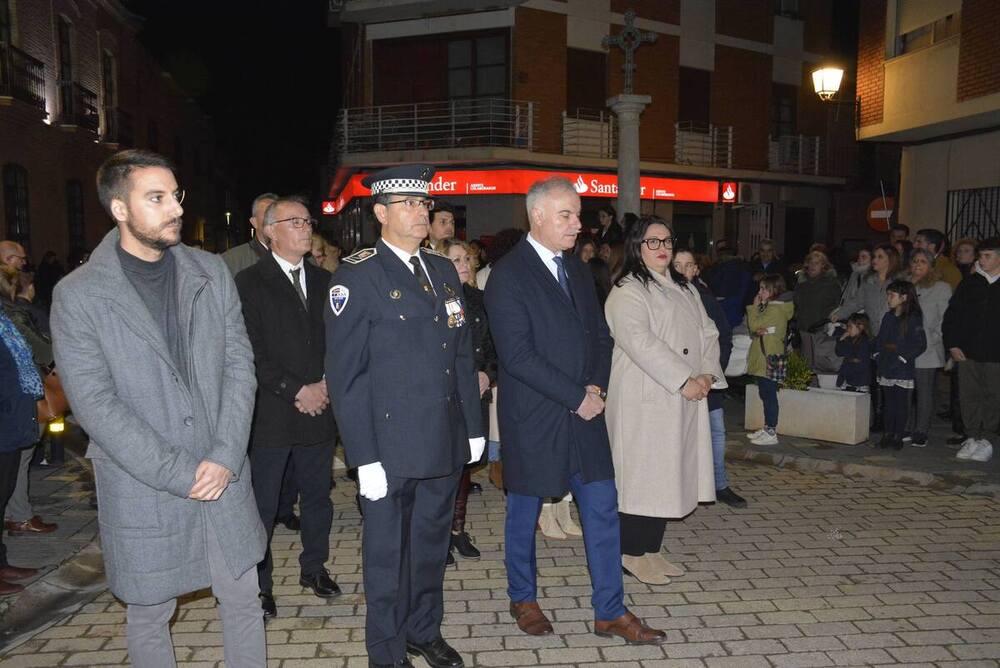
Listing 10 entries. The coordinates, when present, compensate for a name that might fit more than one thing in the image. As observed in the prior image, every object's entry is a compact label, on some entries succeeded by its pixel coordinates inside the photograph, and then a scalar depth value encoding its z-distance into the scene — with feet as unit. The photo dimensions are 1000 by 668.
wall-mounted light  49.32
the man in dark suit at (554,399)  13.67
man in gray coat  9.52
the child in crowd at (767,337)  28.35
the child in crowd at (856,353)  28.73
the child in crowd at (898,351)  27.50
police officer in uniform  12.10
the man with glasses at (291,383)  14.93
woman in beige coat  15.35
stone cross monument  48.33
